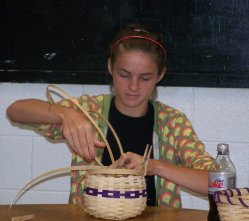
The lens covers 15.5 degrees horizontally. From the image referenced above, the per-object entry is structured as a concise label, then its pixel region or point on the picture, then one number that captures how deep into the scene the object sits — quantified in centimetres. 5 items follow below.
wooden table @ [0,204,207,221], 222
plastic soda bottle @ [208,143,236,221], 219
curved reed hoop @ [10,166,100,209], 221
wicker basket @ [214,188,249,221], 203
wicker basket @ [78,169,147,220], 216
